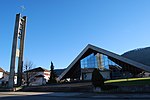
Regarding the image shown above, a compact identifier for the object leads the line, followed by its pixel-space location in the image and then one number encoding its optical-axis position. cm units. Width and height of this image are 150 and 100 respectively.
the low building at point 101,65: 2239
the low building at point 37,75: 3375
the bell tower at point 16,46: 2140
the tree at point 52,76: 2650
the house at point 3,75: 4444
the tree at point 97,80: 1421
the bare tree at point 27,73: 3204
